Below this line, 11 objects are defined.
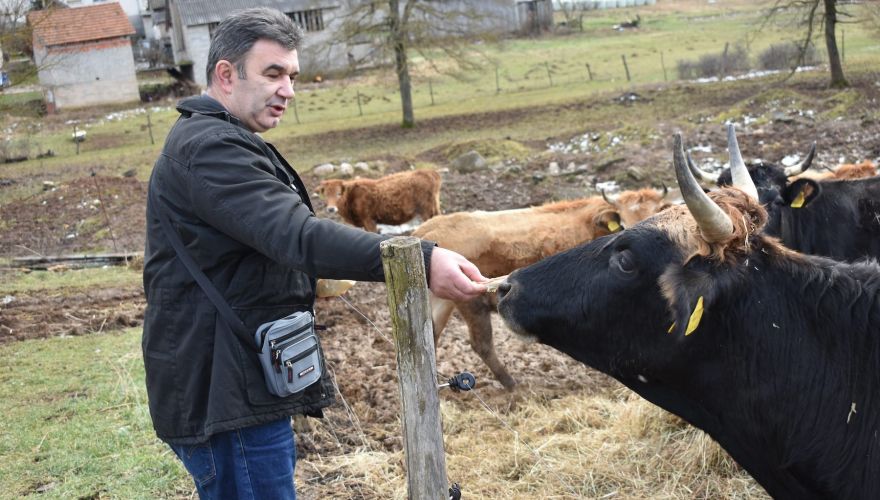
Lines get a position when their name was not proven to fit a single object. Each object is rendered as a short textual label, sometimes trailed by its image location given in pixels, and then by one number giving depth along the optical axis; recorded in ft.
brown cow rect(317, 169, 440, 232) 48.60
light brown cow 24.29
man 9.05
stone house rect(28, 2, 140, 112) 148.97
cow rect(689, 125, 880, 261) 24.07
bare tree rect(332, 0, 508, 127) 91.04
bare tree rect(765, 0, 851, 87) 79.71
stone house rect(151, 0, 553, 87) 161.68
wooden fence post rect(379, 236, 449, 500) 9.14
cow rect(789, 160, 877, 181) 29.78
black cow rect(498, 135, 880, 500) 10.05
